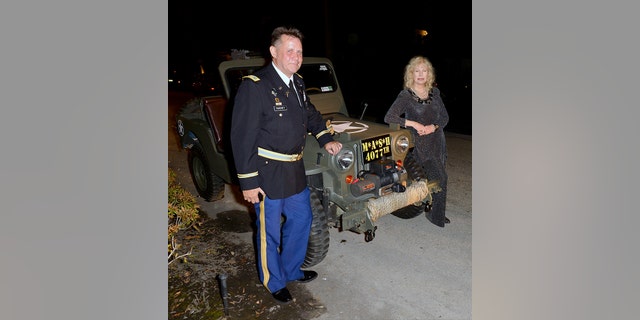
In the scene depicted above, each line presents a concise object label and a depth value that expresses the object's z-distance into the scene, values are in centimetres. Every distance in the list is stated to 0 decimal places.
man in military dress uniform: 289
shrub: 373
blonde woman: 406
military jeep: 354
